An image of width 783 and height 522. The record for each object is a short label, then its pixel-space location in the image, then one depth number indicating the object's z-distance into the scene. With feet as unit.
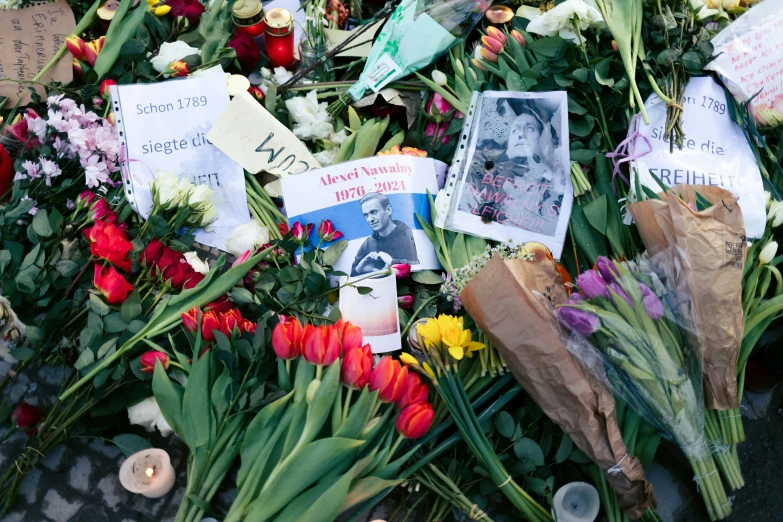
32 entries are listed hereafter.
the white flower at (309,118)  5.34
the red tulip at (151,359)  3.73
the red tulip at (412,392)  3.64
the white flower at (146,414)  4.01
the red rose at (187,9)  5.86
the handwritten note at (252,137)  5.18
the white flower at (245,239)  4.70
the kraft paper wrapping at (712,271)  3.64
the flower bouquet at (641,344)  3.53
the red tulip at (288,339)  3.50
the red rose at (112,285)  4.04
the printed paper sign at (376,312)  4.31
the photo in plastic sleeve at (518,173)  4.76
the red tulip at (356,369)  3.47
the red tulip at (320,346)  3.45
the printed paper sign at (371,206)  4.68
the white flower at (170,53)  5.45
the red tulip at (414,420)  3.58
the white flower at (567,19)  4.81
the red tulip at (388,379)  3.53
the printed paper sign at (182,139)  5.09
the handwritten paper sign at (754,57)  4.89
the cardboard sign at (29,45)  5.38
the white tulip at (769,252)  4.19
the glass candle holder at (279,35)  5.76
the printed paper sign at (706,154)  4.64
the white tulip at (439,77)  5.27
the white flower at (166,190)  4.58
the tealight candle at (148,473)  3.81
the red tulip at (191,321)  3.74
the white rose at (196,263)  4.46
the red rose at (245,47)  5.77
